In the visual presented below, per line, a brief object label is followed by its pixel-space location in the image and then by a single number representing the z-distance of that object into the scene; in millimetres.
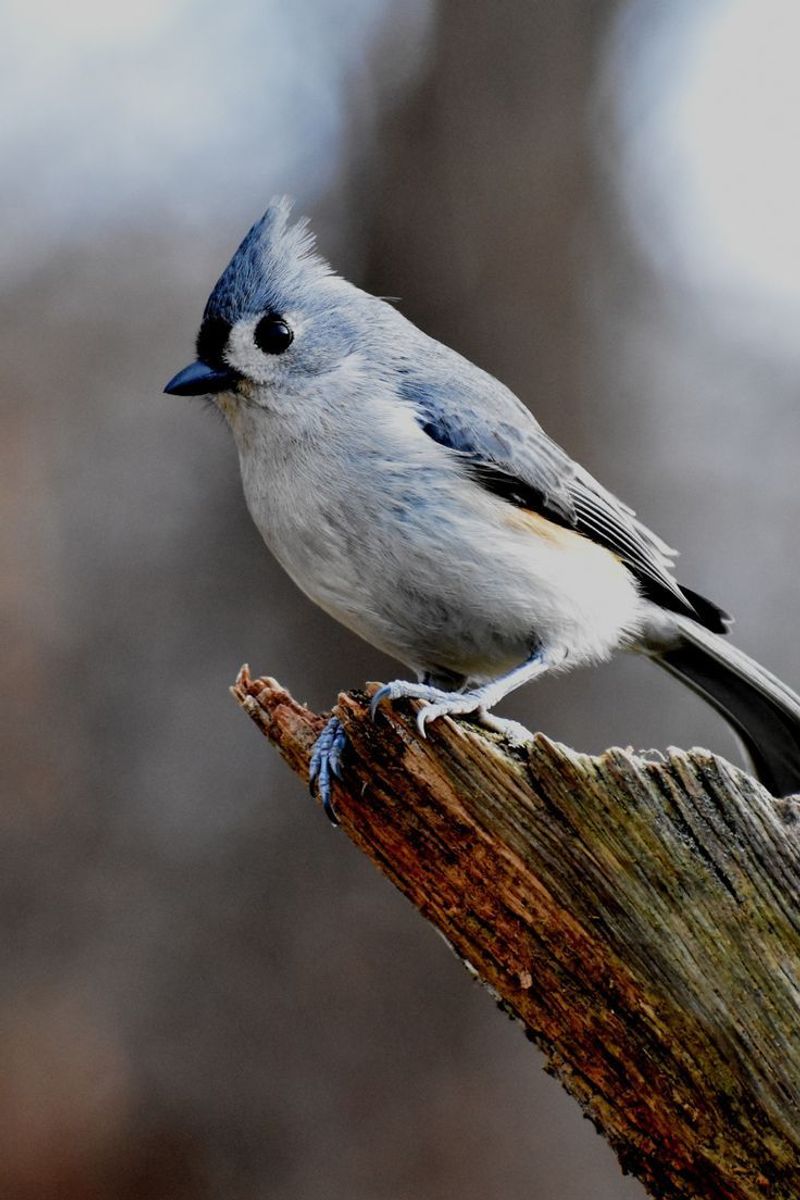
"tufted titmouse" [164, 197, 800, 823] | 2774
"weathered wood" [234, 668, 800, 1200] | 2723
